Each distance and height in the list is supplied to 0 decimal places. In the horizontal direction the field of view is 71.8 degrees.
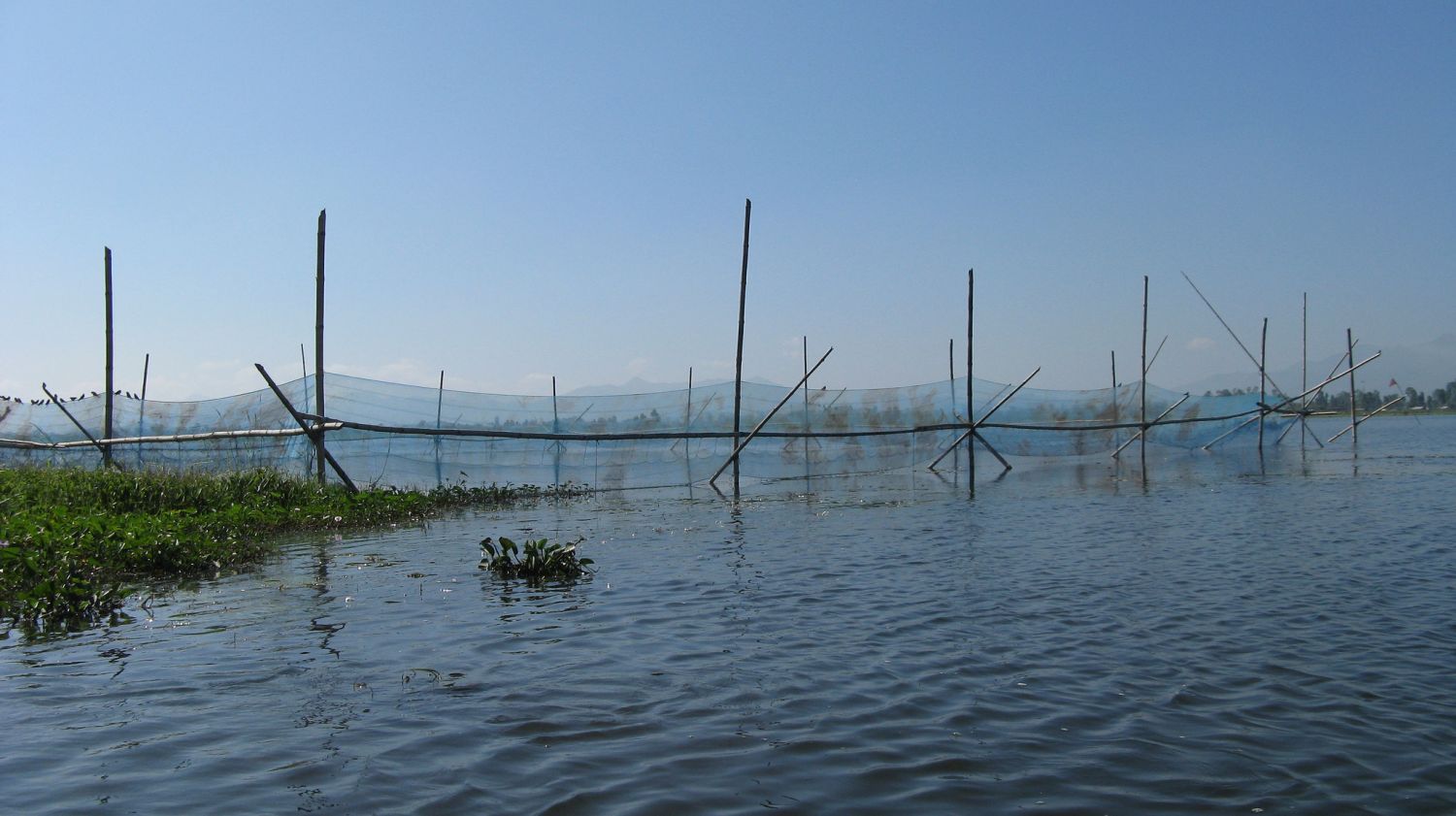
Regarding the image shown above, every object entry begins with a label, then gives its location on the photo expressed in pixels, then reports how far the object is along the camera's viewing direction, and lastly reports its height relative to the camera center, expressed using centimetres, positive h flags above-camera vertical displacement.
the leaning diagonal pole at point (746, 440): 1634 -14
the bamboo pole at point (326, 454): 1321 -23
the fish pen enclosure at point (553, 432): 1557 +3
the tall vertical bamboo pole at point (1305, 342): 3328 +278
